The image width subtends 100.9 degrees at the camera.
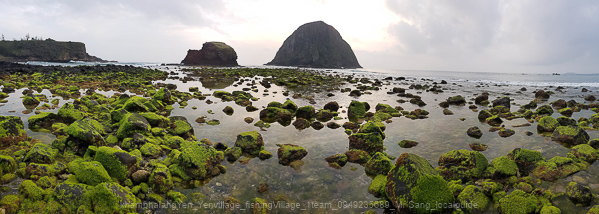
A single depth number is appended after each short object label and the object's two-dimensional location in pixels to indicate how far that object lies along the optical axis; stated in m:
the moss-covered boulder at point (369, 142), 9.84
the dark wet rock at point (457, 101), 22.82
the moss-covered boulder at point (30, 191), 5.64
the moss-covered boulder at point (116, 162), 6.85
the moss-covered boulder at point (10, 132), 8.55
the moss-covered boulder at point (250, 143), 9.47
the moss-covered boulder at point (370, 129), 10.85
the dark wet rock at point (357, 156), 9.05
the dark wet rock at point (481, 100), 23.79
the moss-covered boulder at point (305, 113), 15.33
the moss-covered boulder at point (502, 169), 7.65
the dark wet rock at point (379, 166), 8.05
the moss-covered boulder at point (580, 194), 6.40
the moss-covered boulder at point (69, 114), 11.82
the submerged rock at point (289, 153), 8.87
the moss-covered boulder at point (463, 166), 7.75
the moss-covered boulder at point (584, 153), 8.83
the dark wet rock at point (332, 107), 17.83
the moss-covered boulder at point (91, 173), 6.23
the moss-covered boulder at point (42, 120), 10.83
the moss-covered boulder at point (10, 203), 5.33
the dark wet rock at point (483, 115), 15.88
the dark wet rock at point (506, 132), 12.21
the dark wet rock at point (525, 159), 8.23
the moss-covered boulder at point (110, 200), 5.56
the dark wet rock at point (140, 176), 6.85
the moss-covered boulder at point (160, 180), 6.76
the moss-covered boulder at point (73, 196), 5.51
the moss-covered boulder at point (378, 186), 7.00
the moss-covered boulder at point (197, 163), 7.51
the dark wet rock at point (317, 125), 13.13
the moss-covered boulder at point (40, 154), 7.33
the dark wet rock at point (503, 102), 20.68
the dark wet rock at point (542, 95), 28.91
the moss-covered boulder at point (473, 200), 6.26
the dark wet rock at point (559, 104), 21.23
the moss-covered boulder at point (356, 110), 16.14
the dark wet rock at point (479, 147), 10.39
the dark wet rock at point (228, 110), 15.97
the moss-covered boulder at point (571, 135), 10.64
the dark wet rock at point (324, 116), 15.06
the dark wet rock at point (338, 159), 8.84
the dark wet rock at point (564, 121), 13.14
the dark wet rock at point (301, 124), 13.20
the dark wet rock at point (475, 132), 12.11
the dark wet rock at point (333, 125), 13.25
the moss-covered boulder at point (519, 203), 5.99
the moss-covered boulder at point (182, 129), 10.95
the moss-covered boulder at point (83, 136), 8.40
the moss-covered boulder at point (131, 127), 9.77
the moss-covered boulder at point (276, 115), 14.41
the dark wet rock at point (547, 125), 12.48
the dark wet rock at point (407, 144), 10.66
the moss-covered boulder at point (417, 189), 6.08
